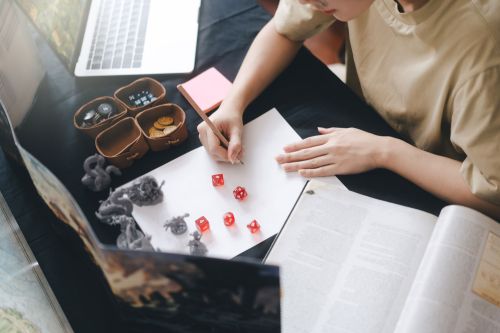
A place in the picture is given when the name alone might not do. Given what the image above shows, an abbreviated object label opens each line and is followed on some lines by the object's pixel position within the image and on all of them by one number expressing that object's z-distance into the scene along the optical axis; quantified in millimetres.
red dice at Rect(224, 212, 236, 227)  775
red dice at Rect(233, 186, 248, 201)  804
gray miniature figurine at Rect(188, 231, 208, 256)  748
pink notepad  944
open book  664
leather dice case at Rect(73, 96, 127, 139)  863
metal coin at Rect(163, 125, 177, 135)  863
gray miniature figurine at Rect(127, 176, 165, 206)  809
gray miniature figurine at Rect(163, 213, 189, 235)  772
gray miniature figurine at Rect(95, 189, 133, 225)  782
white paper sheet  771
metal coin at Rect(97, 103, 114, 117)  887
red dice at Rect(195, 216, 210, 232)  768
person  721
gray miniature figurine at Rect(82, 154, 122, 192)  825
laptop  970
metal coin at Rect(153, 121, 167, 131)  876
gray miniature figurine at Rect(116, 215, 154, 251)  724
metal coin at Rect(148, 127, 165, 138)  864
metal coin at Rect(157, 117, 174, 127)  878
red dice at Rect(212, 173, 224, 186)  824
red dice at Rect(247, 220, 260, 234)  765
